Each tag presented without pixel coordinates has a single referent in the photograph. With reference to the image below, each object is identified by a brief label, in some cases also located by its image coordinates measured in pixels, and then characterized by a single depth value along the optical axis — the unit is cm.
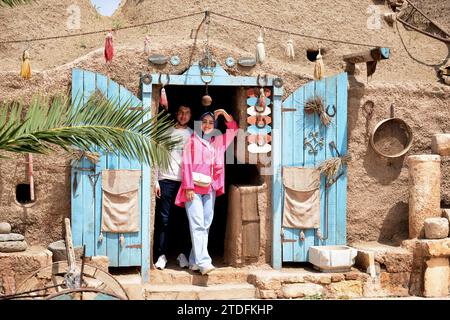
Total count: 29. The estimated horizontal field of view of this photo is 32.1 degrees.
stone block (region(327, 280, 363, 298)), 914
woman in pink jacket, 928
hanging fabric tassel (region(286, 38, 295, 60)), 987
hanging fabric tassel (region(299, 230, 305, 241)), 956
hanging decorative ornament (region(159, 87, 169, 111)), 909
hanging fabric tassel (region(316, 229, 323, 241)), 960
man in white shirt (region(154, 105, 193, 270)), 951
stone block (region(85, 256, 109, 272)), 886
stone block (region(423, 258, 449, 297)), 938
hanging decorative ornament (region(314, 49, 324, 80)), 958
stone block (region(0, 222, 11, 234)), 886
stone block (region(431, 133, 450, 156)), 994
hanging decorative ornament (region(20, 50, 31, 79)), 897
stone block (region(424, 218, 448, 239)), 938
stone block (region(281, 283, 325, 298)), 900
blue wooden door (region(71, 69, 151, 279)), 905
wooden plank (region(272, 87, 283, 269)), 950
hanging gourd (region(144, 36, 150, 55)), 934
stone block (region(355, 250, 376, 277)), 928
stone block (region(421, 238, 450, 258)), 932
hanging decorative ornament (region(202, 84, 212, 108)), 941
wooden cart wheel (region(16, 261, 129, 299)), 774
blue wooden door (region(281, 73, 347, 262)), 955
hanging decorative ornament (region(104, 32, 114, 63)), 900
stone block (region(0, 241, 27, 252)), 871
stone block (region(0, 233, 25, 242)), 876
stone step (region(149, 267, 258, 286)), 925
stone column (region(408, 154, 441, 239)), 965
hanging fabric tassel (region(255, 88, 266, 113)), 942
